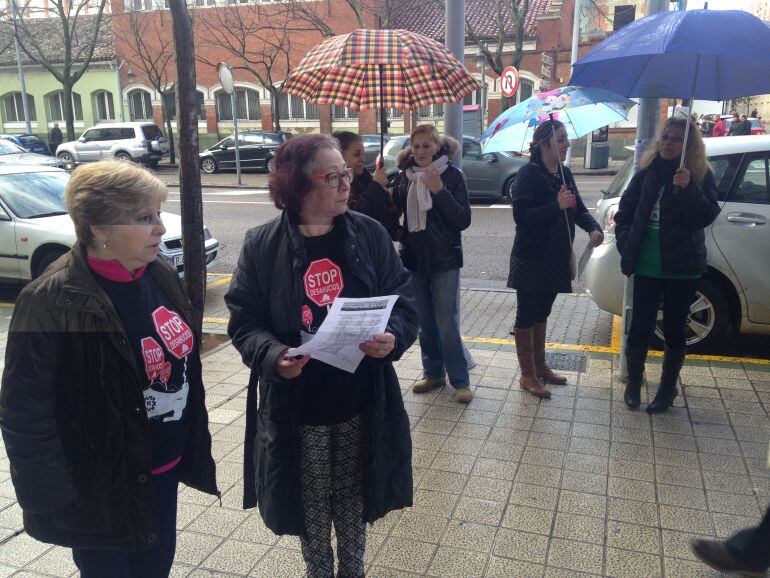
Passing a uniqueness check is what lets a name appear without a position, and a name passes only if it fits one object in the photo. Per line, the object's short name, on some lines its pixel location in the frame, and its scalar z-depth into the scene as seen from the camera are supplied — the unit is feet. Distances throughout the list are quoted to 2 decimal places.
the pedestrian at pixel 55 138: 102.12
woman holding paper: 7.54
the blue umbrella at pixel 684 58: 11.66
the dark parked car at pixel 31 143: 89.30
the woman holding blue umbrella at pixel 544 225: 14.48
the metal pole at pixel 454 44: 17.01
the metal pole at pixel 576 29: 69.18
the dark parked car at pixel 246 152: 79.92
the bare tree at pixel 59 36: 105.50
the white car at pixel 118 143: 85.61
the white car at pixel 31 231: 24.93
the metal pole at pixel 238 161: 66.13
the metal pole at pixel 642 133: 16.06
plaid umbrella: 13.19
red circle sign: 59.77
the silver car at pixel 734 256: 17.24
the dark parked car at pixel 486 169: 50.80
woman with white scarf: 13.96
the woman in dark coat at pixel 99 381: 6.18
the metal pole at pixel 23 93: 98.73
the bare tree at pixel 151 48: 96.63
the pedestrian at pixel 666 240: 13.50
